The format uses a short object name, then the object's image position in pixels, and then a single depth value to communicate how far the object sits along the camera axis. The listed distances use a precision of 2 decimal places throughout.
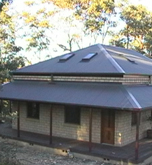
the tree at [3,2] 10.78
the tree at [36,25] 32.84
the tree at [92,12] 30.00
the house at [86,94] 12.23
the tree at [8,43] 20.83
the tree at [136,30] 31.06
